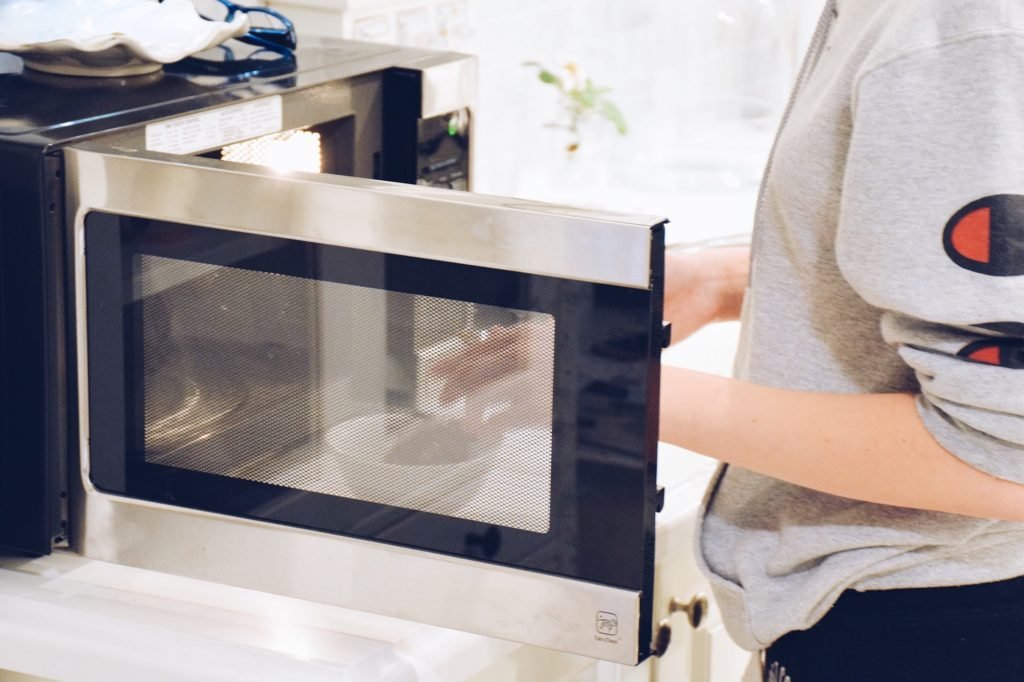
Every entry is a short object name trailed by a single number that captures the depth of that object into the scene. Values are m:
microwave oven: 1.77
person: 1.78
